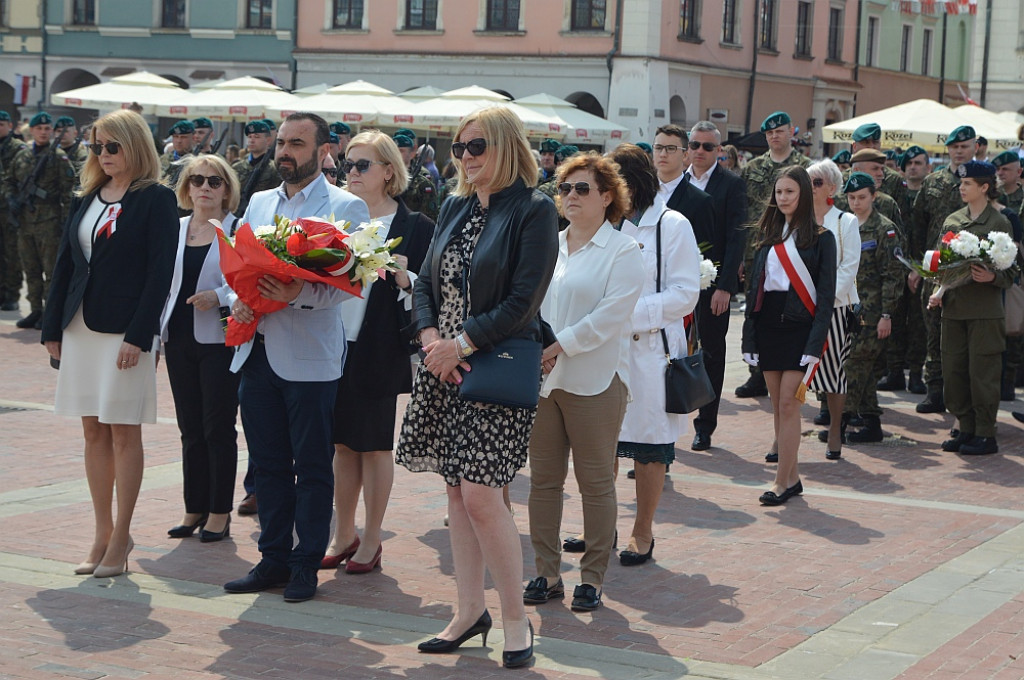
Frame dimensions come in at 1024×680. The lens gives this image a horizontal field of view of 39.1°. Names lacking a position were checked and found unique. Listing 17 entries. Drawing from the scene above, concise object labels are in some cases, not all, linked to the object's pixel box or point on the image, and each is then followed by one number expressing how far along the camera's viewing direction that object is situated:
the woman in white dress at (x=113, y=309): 6.59
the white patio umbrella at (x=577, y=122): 28.03
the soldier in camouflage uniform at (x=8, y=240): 16.25
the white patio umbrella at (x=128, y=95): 28.70
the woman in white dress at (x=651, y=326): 7.03
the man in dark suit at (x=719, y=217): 10.17
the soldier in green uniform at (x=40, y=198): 15.83
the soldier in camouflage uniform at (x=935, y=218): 12.20
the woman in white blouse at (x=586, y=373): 6.08
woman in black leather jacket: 5.34
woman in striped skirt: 9.09
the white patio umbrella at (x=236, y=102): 28.17
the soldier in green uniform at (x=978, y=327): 10.50
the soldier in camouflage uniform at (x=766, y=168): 12.31
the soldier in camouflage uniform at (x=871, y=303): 10.85
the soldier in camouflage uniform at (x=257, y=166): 10.83
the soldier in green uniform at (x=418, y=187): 13.08
